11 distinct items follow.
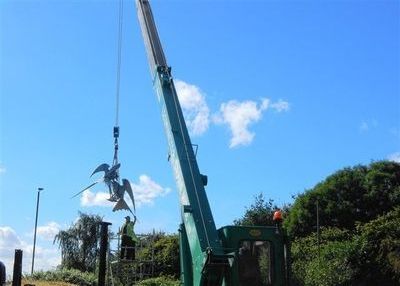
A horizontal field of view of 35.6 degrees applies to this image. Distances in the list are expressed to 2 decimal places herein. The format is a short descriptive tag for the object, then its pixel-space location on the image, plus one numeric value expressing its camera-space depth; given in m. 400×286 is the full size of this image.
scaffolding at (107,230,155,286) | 15.44
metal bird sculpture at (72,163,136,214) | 16.89
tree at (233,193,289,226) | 36.44
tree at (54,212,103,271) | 56.00
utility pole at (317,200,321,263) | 24.95
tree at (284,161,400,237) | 35.00
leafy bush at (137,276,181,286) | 22.13
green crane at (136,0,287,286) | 11.96
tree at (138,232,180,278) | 33.86
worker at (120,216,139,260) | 15.62
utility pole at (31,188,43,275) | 45.75
